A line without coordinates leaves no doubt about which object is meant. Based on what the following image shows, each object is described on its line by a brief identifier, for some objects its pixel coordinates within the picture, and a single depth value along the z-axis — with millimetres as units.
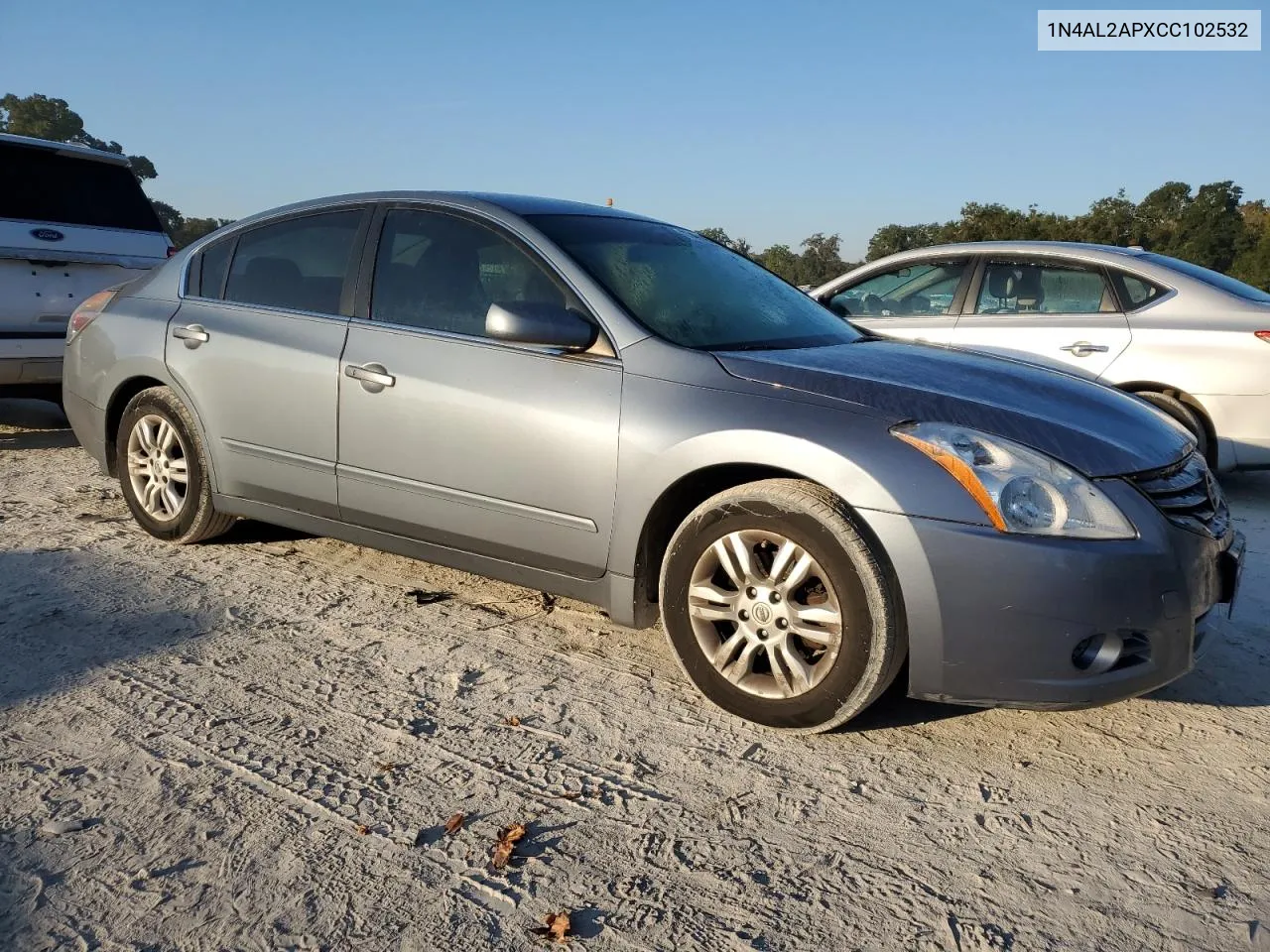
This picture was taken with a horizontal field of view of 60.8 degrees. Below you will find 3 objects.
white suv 6801
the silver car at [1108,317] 6418
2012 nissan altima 2963
